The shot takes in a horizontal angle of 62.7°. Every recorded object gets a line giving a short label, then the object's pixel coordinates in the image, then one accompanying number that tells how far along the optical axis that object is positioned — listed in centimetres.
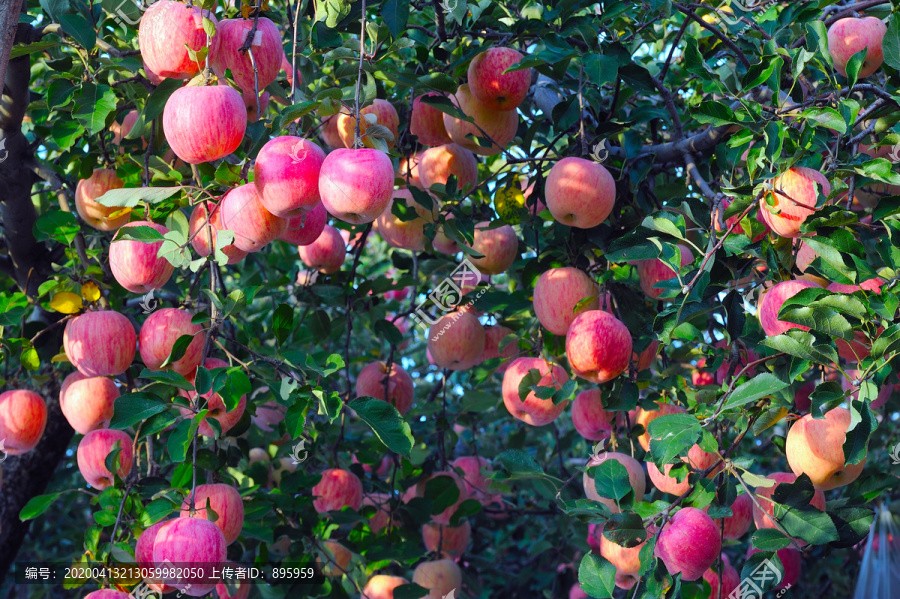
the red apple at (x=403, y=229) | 233
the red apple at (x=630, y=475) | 185
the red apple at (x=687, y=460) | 187
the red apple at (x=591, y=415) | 213
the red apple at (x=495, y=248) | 222
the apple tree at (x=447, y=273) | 143
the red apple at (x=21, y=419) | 196
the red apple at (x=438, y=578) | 240
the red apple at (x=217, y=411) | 166
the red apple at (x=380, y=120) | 194
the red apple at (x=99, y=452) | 178
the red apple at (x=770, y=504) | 164
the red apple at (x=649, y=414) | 198
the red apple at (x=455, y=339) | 241
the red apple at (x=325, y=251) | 249
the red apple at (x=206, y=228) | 160
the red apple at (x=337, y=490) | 229
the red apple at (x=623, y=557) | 186
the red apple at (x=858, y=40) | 179
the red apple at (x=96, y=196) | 193
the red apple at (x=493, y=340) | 259
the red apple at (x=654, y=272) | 192
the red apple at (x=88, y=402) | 188
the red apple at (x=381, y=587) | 216
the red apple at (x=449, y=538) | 261
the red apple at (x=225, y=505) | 169
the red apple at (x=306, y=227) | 164
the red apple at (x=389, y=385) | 254
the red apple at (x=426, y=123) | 213
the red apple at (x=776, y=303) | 149
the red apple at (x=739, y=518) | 187
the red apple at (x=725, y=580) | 173
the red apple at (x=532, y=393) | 207
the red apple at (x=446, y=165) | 219
